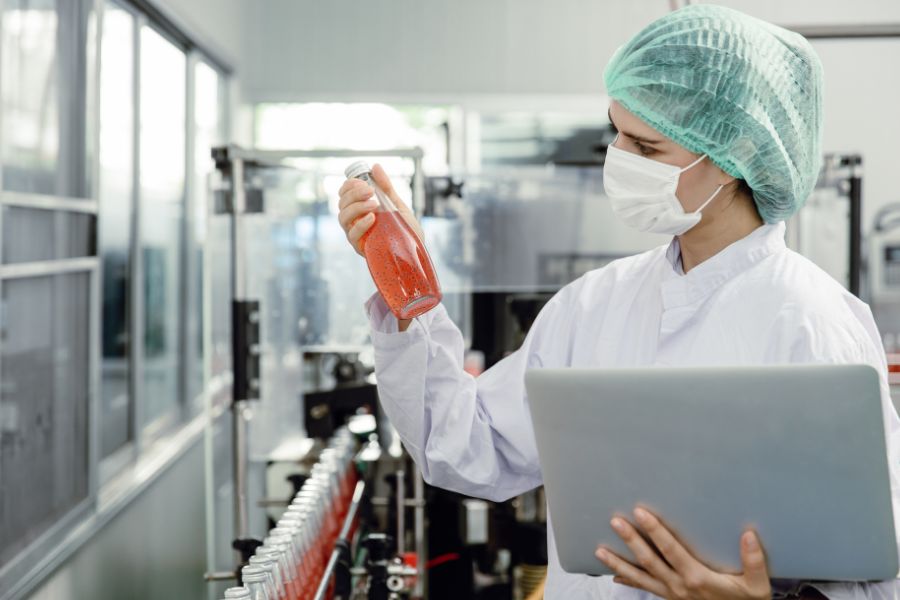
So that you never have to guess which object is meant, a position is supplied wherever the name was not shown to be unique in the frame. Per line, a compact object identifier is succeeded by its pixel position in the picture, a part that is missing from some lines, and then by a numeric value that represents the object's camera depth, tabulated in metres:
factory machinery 2.14
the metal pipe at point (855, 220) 2.99
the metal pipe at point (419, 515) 2.16
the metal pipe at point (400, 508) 2.10
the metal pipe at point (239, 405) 2.14
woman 1.08
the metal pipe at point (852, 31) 1.79
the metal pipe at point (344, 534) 1.42
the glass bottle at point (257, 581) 1.18
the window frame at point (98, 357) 2.21
